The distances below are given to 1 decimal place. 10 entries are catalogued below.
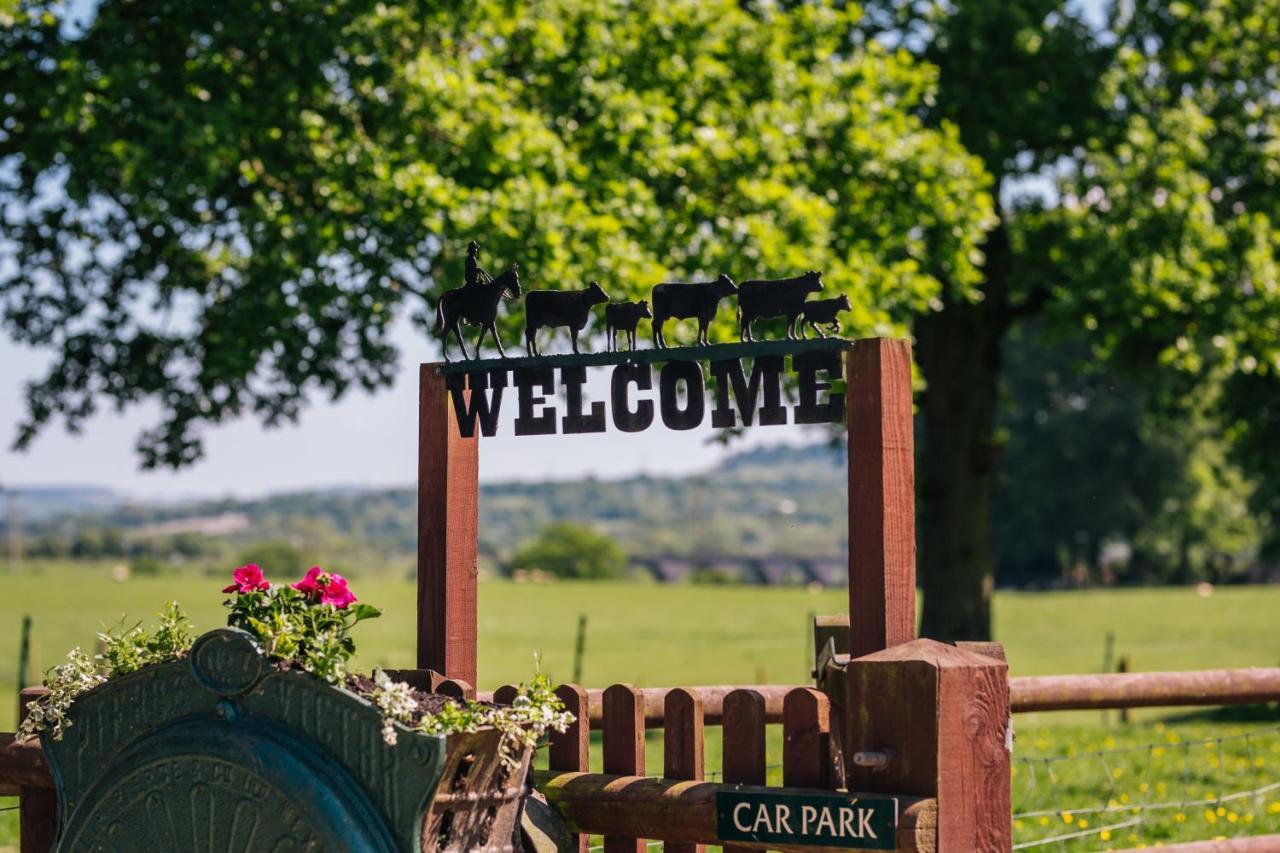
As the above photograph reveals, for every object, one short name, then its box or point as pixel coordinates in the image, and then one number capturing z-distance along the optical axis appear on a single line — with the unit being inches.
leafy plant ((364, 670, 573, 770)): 331.3
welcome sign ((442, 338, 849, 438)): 371.9
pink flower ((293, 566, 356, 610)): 370.0
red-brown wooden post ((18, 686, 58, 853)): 429.1
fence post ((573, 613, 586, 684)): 1427.0
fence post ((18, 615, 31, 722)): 1310.3
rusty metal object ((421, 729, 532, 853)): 335.3
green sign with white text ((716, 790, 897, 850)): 326.6
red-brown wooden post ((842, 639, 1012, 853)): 326.0
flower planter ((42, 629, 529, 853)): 331.0
